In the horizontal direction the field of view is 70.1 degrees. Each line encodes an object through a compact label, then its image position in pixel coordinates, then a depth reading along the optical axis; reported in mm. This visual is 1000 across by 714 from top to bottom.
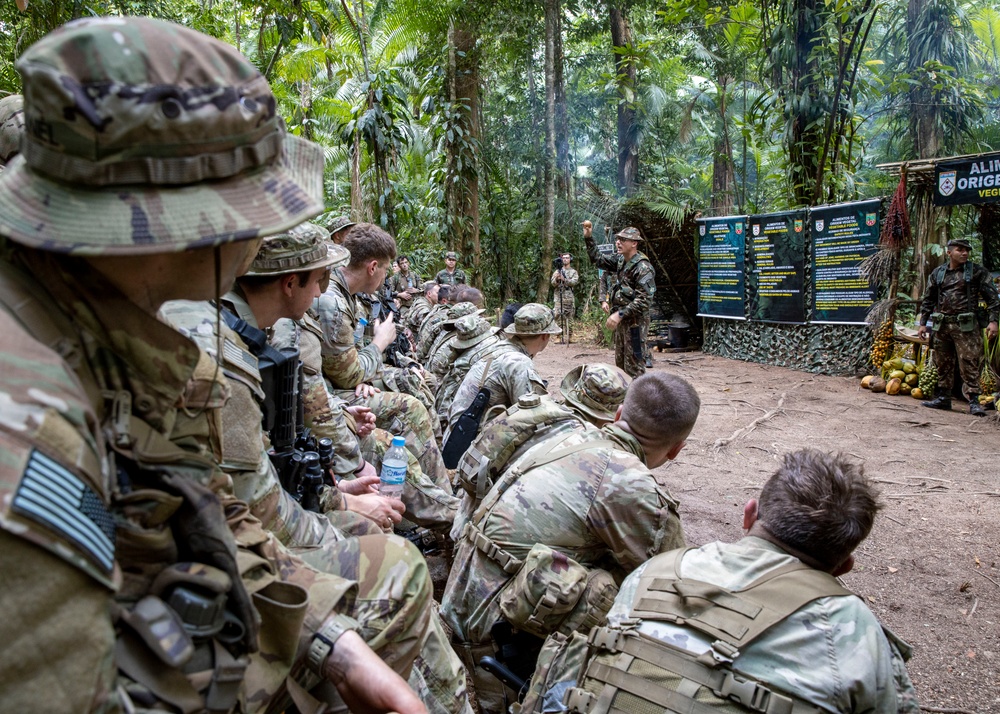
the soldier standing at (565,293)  14584
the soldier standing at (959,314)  7852
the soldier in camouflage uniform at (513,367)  4535
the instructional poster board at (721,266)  11633
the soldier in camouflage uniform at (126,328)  778
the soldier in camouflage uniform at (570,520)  2400
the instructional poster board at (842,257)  9484
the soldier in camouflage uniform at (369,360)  3896
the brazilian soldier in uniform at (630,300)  9250
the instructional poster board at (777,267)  10531
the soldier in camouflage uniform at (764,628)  1632
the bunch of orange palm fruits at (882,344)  9172
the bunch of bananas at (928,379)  8366
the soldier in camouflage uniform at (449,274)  11602
